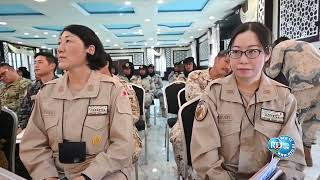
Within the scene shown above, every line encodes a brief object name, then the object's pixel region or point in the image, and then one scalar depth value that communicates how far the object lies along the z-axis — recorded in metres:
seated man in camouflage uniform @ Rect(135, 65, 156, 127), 6.43
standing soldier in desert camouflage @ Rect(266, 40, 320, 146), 2.63
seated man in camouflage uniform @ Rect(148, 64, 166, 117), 6.81
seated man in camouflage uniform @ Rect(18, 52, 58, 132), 2.75
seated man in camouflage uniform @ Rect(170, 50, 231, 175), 2.16
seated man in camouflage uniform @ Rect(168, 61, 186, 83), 7.31
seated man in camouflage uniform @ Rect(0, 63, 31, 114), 3.39
